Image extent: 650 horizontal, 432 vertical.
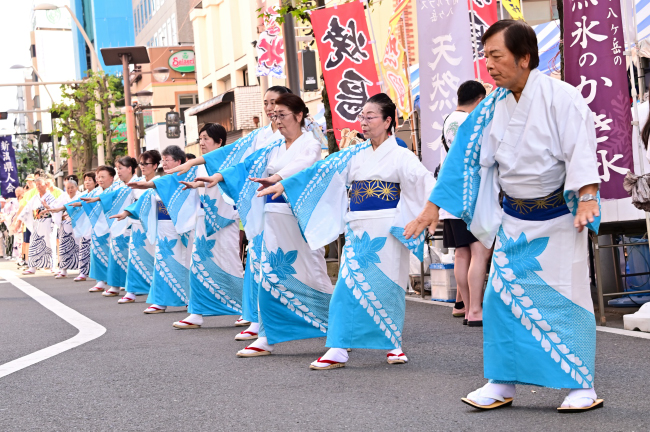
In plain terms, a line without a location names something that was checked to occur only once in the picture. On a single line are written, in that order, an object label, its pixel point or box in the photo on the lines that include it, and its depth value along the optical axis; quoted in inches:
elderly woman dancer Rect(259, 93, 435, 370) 224.7
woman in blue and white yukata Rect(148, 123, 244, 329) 331.0
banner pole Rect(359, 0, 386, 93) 459.7
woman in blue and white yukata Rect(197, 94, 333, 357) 252.4
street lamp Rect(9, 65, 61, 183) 2799.0
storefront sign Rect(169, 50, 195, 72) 1683.1
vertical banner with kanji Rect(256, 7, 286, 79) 631.8
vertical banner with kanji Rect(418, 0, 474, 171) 352.2
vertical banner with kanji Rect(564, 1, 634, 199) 269.0
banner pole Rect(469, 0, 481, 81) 361.7
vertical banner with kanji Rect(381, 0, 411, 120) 464.8
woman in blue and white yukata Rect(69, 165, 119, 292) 532.4
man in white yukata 160.9
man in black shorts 285.7
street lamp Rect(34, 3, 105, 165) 1001.5
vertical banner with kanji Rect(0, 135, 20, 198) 1432.1
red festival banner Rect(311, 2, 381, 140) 444.1
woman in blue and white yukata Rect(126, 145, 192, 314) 380.2
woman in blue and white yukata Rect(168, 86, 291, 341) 271.3
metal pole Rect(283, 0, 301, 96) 518.9
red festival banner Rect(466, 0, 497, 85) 361.7
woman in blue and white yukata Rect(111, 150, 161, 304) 455.5
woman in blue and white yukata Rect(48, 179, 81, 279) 683.4
